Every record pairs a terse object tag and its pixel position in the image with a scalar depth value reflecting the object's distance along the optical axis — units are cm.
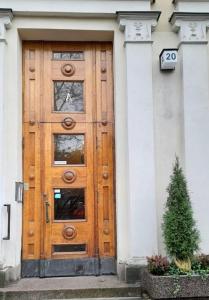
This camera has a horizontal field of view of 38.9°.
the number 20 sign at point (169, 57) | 378
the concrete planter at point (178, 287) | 308
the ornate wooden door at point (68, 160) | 384
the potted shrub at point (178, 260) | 309
